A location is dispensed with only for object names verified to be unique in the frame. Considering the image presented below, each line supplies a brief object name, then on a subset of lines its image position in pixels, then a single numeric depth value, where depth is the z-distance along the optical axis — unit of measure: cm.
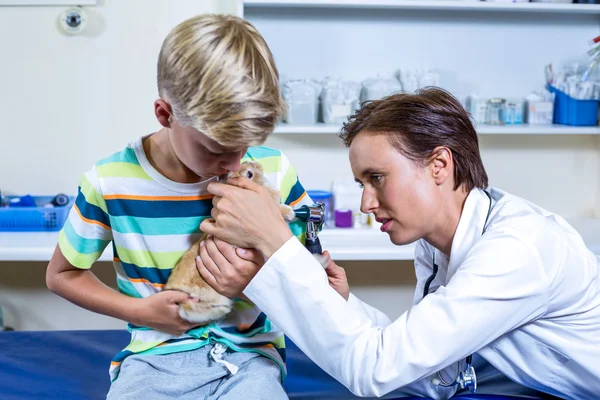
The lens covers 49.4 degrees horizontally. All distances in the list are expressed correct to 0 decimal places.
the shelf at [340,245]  232
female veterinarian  123
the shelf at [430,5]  256
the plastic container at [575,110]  276
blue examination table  166
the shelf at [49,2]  267
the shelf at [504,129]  264
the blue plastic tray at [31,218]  257
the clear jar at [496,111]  282
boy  130
